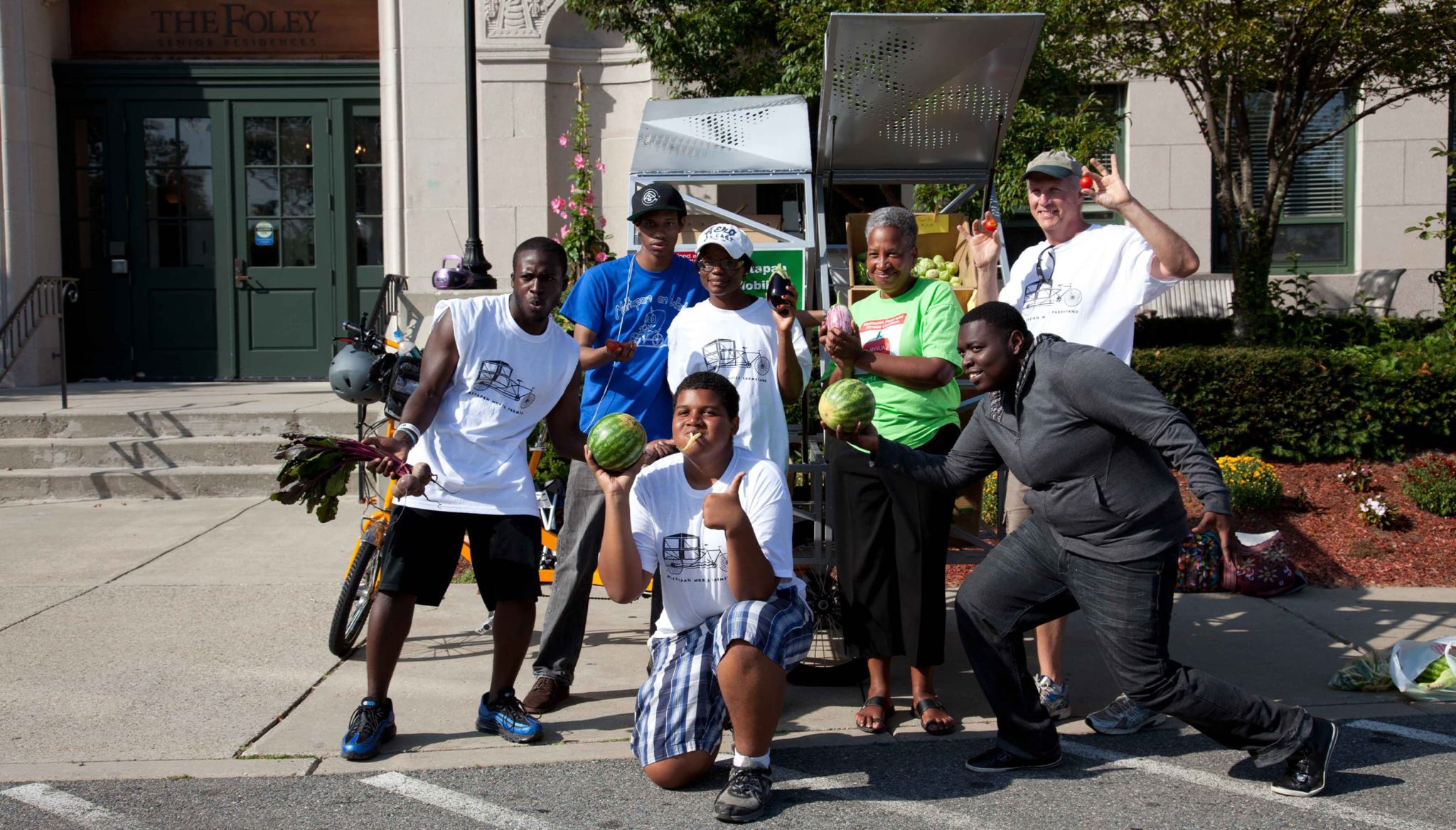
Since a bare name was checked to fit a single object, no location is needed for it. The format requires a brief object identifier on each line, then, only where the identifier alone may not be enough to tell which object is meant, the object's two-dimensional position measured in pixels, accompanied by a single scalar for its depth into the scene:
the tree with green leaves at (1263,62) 8.99
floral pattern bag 6.85
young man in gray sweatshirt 3.97
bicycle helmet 6.21
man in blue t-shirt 5.02
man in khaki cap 4.59
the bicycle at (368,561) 5.59
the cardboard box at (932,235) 7.28
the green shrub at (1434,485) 8.02
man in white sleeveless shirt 4.51
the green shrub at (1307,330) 11.05
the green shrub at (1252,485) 8.02
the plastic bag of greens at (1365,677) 5.18
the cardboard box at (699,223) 8.04
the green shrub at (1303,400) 8.84
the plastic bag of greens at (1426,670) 5.02
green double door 13.12
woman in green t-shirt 4.80
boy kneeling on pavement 3.97
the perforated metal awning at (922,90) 6.82
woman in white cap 4.80
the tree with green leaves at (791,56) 9.43
